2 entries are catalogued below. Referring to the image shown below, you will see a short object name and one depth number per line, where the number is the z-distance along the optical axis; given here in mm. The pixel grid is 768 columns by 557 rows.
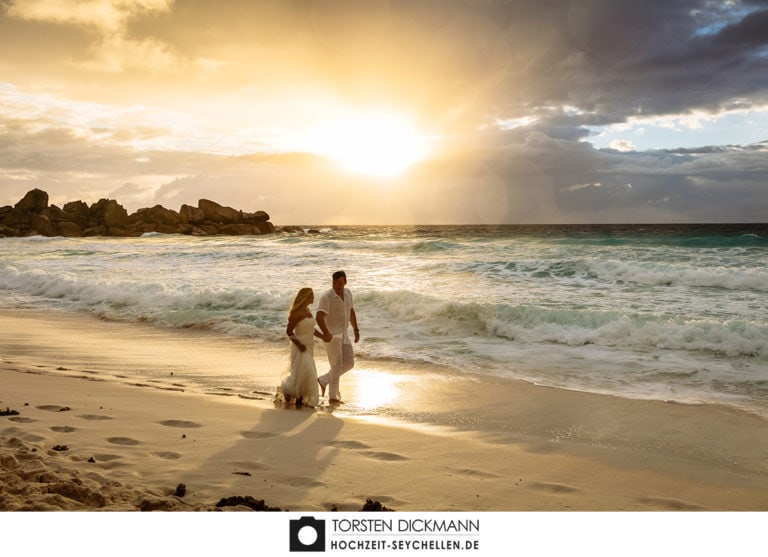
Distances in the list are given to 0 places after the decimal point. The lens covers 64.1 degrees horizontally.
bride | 7562
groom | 7914
